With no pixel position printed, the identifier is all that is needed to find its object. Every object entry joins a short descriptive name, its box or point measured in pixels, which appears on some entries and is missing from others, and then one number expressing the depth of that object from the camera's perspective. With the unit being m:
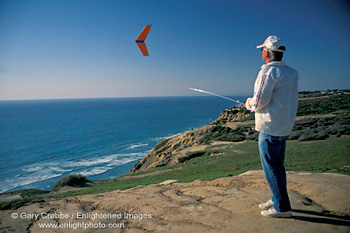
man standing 3.16
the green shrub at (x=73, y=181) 15.84
